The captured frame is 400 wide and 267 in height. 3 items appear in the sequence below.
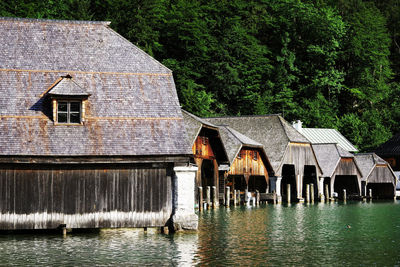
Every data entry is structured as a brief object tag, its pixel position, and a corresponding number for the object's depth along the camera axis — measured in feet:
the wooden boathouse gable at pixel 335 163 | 252.34
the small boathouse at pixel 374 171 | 265.54
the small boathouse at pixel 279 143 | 223.51
